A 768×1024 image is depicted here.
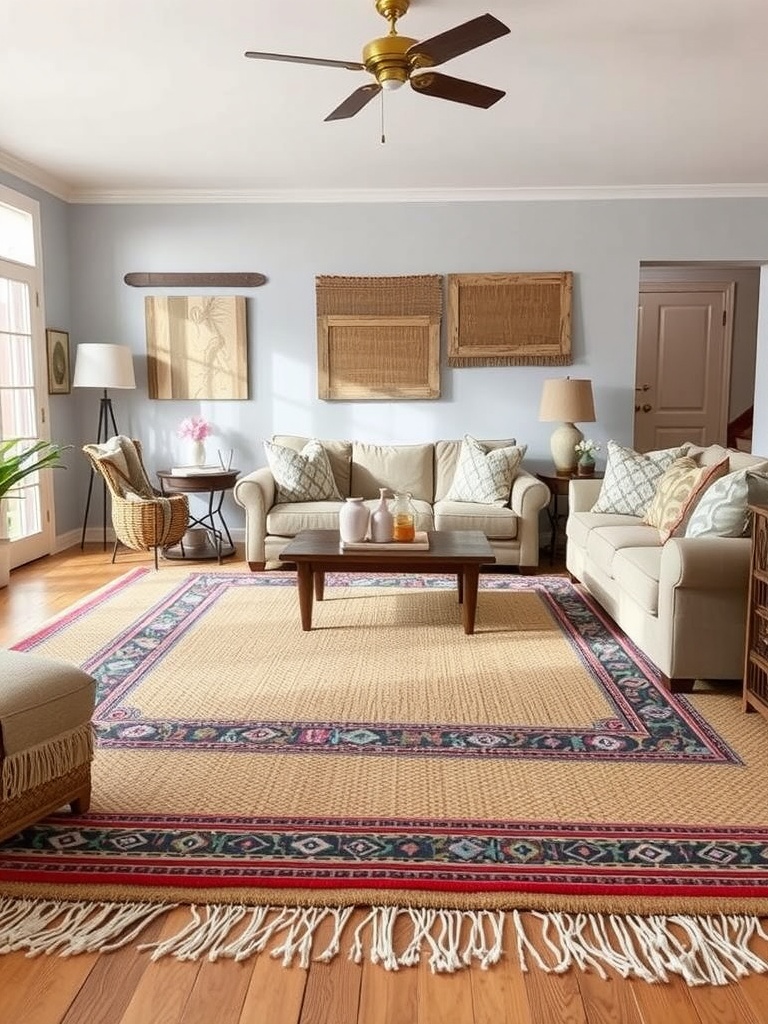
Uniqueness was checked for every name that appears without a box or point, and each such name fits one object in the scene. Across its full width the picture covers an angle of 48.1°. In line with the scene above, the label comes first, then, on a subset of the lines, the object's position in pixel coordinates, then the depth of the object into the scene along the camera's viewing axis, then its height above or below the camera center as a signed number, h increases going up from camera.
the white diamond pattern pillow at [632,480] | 4.78 -0.43
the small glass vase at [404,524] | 4.24 -0.60
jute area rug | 1.86 -1.10
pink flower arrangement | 6.00 -0.20
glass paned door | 5.48 +0.00
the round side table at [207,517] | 5.76 -0.85
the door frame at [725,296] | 7.84 +0.97
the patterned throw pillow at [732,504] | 3.30 -0.39
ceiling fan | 2.85 +1.20
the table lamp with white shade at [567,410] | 5.75 -0.05
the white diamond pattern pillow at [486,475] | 5.59 -0.47
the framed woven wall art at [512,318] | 6.17 +0.60
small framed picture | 6.02 +0.27
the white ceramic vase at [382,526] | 4.24 -0.61
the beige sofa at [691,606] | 3.14 -0.77
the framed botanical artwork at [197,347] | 6.30 +0.39
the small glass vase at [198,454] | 6.06 -0.37
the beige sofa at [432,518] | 5.39 -0.73
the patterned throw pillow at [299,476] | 5.65 -0.49
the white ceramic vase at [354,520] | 4.21 -0.58
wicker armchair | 5.34 -0.67
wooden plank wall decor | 6.26 +0.87
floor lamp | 5.89 +0.22
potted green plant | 4.13 -0.37
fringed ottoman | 2.08 -0.85
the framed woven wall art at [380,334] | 6.23 +0.48
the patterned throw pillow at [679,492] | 3.89 -0.43
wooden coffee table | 3.98 -0.74
